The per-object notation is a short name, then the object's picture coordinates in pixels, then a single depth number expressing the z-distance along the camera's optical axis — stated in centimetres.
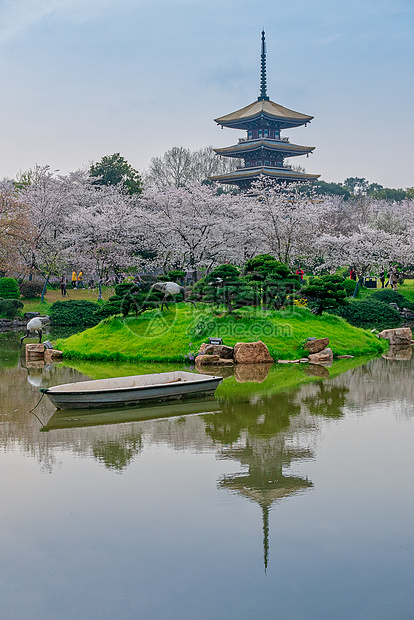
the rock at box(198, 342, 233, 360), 1877
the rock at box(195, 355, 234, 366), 1845
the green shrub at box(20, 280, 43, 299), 3691
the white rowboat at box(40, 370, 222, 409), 1224
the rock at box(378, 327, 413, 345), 2350
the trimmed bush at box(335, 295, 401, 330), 3089
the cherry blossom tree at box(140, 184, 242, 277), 3600
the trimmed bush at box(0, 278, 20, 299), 3375
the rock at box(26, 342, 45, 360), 2014
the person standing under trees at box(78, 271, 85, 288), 4298
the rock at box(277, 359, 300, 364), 1903
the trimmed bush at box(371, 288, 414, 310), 3481
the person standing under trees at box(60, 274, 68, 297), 3845
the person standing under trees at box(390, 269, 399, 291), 4012
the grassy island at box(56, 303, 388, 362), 1931
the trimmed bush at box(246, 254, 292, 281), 2234
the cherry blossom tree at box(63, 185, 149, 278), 3731
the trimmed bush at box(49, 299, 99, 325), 2997
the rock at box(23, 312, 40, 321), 3244
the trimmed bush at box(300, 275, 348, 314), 2202
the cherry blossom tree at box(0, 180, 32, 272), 3369
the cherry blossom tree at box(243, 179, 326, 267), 3838
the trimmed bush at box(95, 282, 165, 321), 2069
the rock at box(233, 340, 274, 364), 1880
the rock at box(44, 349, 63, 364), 1996
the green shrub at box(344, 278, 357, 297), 3472
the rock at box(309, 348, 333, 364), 1930
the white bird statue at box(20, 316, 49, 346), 2112
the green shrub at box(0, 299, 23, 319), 3203
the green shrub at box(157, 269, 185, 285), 2220
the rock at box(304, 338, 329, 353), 1980
